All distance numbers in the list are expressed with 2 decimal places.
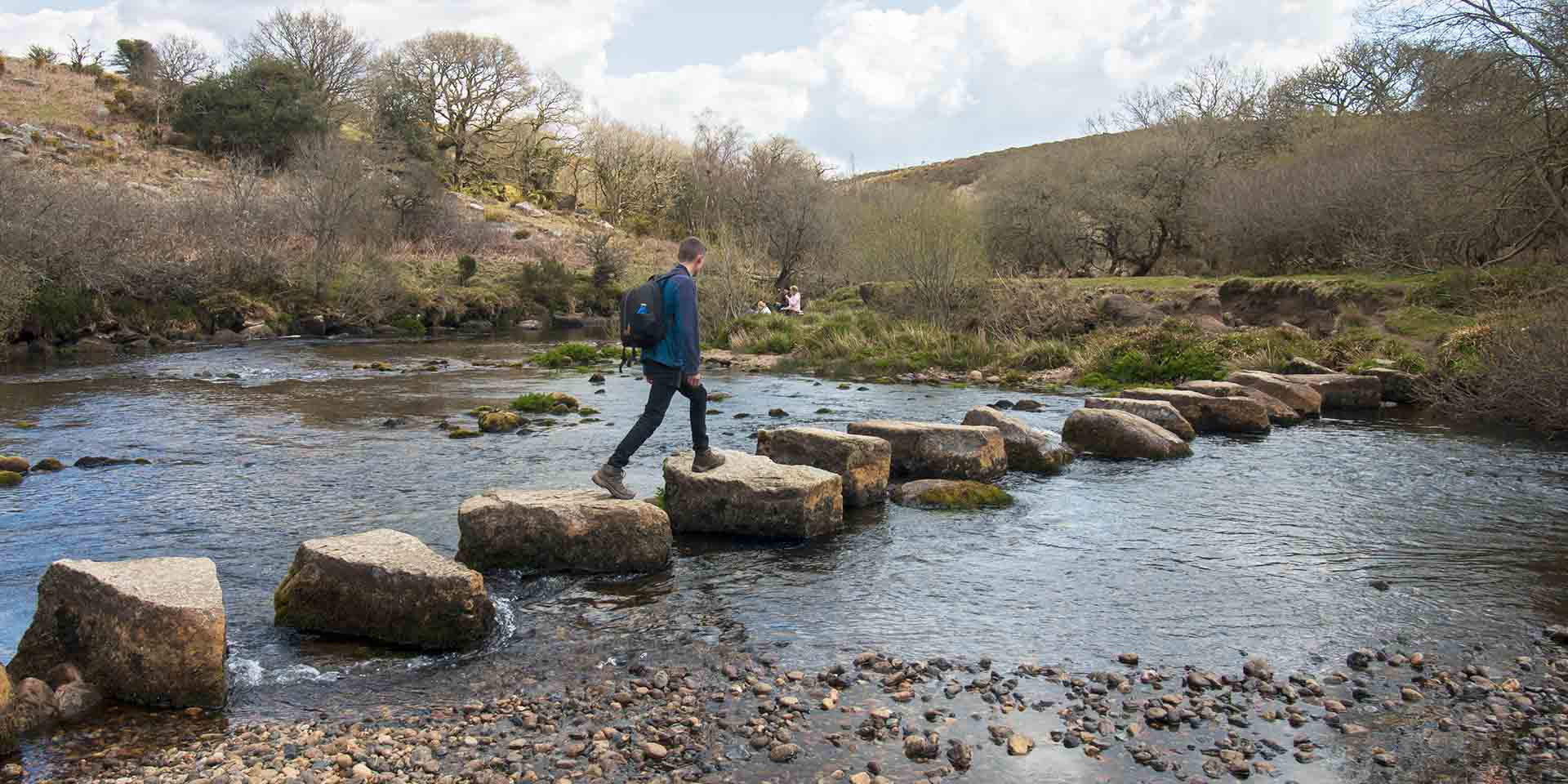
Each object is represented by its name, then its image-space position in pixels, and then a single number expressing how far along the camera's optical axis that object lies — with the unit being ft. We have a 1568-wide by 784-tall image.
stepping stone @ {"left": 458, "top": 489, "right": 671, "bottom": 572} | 30.04
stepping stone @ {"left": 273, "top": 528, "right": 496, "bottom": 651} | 24.26
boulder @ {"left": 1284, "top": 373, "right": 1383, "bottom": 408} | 66.13
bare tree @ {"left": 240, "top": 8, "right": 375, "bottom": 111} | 222.89
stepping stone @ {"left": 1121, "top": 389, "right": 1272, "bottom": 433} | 56.85
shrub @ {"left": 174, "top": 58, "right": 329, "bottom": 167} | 201.57
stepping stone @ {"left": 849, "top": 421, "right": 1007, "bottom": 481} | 43.86
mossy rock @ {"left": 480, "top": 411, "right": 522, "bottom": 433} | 55.88
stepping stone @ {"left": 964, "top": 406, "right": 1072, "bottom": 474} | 46.14
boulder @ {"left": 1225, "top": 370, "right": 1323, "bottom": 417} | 63.05
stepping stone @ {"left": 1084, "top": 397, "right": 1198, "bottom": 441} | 54.19
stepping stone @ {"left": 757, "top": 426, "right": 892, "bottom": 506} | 38.70
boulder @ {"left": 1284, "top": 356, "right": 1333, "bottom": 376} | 72.13
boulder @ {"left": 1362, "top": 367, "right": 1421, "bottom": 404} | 66.80
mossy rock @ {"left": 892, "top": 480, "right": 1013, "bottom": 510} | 39.11
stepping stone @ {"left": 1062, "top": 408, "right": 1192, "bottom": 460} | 49.32
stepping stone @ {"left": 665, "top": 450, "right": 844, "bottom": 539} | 33.71
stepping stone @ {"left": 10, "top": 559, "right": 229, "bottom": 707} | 20.79
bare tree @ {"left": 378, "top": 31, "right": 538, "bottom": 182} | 236.43
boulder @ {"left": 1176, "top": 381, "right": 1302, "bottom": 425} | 60.75
